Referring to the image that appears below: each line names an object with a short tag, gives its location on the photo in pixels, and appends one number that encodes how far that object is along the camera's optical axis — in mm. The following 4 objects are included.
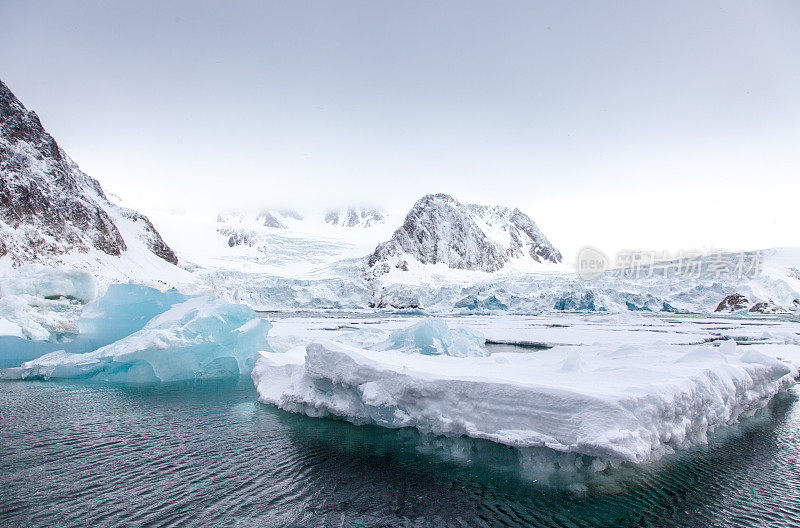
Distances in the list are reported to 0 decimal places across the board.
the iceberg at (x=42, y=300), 14883
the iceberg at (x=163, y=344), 11234
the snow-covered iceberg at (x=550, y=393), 4539
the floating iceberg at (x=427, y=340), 12156
